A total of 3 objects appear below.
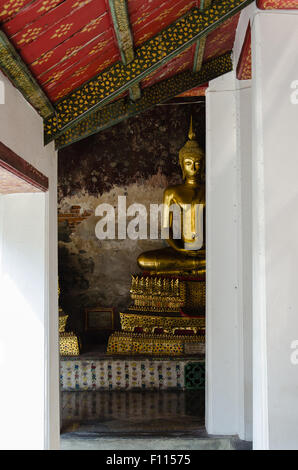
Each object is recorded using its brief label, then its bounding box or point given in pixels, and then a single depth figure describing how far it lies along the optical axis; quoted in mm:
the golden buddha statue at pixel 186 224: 6465
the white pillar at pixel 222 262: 4055
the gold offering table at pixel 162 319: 5513
